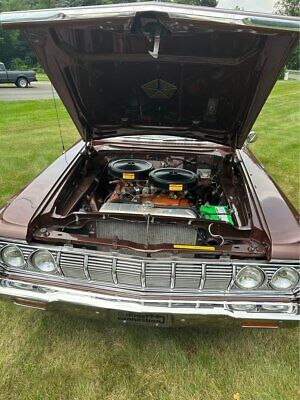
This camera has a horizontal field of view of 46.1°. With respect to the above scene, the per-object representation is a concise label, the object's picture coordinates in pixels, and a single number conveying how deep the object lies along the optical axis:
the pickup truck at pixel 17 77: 19.02
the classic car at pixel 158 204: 1.93
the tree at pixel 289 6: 51.83
